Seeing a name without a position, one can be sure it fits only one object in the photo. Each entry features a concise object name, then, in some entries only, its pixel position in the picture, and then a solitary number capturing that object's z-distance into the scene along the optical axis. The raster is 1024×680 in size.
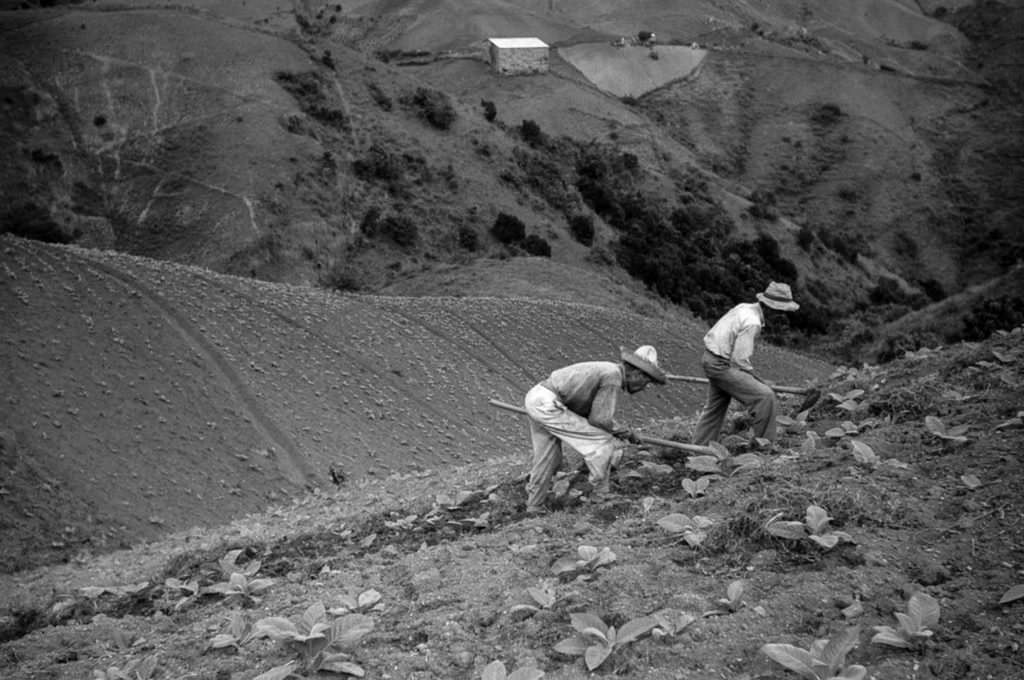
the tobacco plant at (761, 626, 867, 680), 6.52
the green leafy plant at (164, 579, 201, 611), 10.33
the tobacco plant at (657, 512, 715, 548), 9.39
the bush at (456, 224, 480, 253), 53.12
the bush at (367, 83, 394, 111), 63.18
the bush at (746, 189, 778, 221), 69.62
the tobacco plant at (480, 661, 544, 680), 6.94
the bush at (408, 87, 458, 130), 62.62
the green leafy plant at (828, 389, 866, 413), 13.14
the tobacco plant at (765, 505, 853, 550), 8.62
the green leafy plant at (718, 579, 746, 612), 7.83
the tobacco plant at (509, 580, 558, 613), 8.32
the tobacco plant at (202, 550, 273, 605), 10.13
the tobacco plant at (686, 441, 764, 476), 11.09
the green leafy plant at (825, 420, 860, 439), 11.99
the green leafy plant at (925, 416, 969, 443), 10.84
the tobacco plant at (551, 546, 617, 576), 9.03
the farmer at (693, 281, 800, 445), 11.57
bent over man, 10.59
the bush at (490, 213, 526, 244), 54.25
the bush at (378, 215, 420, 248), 52.72
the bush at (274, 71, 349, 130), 59.47
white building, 86.50
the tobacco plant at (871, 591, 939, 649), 6.92
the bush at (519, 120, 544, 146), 67.44
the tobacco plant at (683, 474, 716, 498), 10.60
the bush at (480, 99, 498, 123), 68.25
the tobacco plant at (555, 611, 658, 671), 7.29
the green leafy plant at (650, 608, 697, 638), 7.55
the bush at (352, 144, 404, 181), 56.03
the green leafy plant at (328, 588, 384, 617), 8.91
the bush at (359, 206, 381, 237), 52.22
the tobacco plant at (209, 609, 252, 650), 8.41
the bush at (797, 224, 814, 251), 68.38
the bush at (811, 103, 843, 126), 96.38
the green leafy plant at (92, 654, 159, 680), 8.12
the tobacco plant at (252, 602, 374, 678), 7.67
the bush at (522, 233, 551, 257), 52.78
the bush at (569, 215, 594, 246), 57.28
